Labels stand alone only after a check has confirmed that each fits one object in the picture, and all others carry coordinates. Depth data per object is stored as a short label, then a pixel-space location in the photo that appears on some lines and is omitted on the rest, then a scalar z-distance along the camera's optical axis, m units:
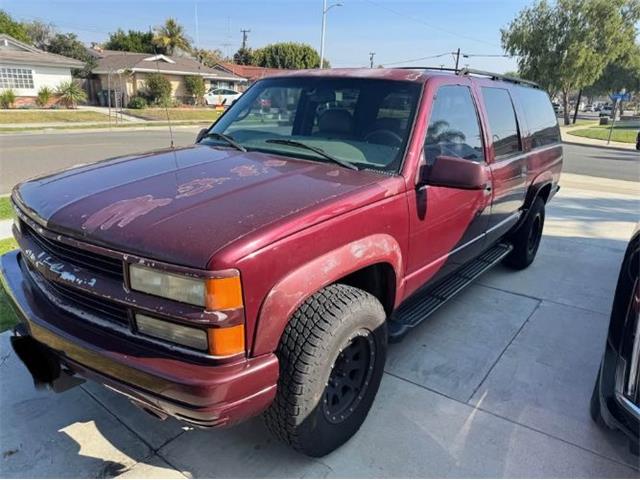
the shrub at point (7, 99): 30.34
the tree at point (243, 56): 68.44
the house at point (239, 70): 49.97
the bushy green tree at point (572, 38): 34.97
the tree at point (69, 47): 48.31
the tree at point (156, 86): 33.91
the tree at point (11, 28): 47.56
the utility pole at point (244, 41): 69.04
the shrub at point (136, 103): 34.62
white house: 32.19
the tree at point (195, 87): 39.76
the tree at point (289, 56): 61.16
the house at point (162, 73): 35.44
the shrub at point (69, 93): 33.04
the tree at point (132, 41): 56.05
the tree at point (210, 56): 53.91
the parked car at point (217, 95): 38.13
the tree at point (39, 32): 55.59
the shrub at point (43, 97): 32.19
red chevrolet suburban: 1.88
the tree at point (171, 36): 55.76
